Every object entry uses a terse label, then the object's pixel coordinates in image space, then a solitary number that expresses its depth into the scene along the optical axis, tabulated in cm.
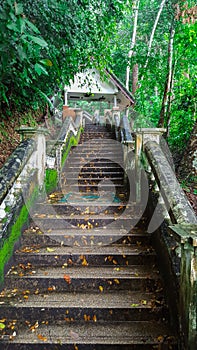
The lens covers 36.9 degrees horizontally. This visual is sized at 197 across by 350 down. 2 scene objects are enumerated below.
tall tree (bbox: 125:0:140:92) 1622
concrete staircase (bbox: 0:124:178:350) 262
